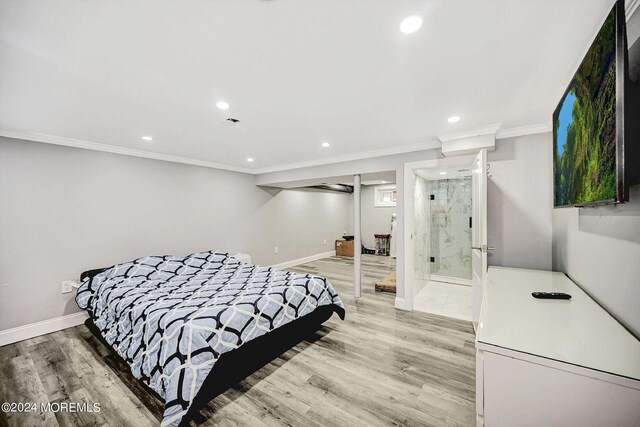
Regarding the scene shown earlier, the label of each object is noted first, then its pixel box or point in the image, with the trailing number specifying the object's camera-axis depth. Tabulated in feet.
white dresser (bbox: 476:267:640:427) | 2.65
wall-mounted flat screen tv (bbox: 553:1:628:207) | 3.10
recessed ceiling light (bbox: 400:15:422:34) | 3.90
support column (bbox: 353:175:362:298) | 13.05
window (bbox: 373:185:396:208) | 25.17
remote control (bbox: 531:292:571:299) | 4.91
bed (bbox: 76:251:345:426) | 5.46
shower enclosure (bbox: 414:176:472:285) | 15.74
